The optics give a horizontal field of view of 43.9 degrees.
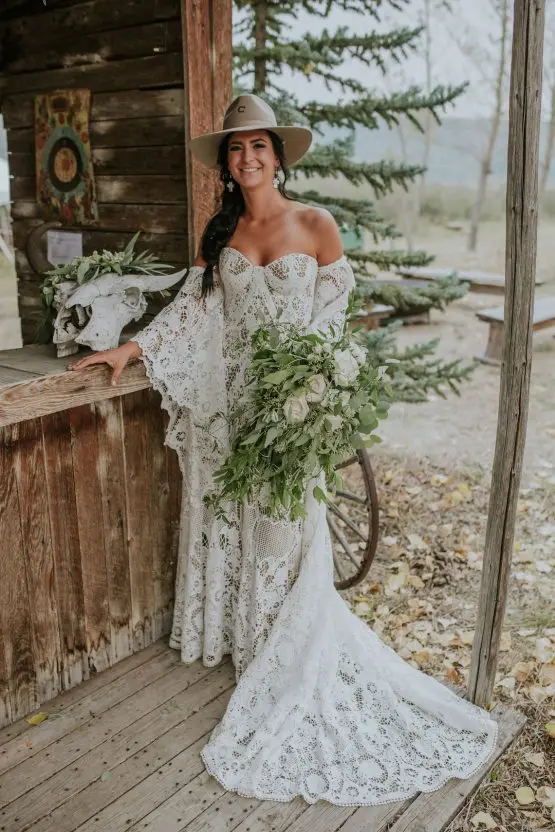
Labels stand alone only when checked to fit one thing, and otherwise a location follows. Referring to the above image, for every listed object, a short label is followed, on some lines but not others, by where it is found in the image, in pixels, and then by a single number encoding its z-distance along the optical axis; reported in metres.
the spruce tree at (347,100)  4.36
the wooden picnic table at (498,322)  7.95
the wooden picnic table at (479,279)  10.40
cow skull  2.65
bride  2.57
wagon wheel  3.76
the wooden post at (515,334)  2.17
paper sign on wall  3.83
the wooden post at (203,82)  3.03
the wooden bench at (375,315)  6.72
